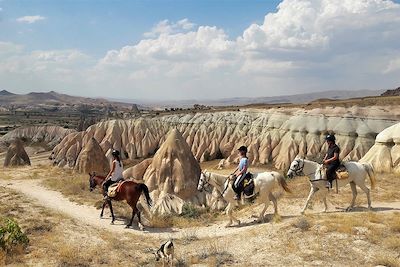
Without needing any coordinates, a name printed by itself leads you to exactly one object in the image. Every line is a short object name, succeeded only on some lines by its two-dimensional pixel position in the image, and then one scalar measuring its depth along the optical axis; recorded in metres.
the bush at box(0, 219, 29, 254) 12.13
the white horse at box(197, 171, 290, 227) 15.42
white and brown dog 11.48
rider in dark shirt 15.32
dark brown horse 15.71
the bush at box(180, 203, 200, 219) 18.77
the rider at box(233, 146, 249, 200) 15.23
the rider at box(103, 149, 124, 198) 16.38
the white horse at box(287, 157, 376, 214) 15.49
